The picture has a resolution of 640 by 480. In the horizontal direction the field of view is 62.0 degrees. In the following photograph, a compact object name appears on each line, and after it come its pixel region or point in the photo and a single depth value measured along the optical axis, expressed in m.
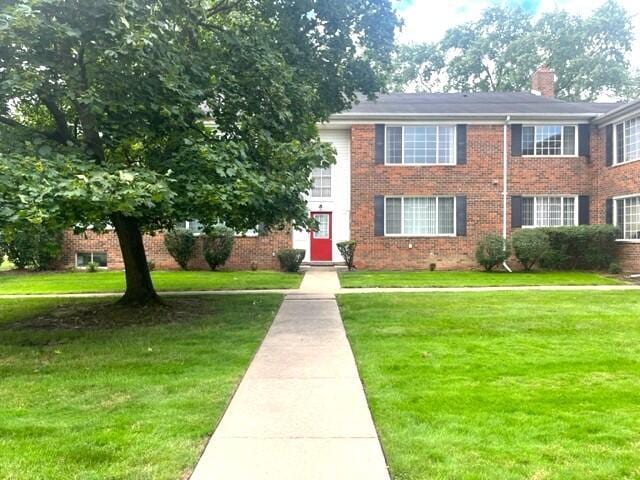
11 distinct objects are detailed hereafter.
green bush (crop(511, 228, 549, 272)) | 17.66
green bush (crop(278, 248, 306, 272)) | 18.38
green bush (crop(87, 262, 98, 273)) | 19.38
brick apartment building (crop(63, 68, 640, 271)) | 19.09
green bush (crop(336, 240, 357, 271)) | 18.73
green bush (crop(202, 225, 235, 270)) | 18.94
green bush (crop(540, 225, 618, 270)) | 17.92
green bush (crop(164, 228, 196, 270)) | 19.12
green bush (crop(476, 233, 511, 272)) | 18.12
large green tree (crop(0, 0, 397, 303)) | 6.64
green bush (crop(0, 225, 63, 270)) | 18.84
